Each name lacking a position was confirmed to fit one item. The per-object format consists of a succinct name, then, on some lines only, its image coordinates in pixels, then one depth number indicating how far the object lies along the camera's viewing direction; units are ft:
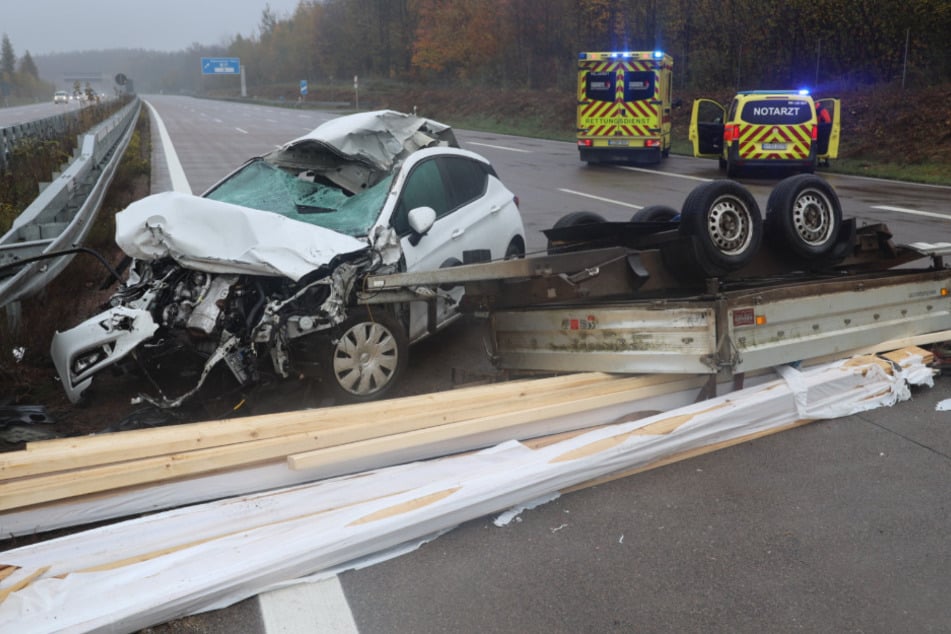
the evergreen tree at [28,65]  586.45
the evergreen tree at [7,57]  536.83
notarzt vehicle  61.98
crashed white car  16.97
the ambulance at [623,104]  73.20
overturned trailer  17.42
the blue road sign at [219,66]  385.91
